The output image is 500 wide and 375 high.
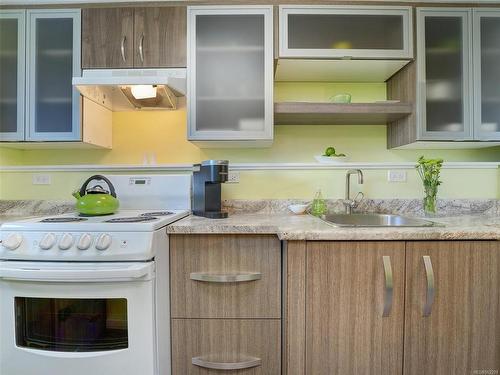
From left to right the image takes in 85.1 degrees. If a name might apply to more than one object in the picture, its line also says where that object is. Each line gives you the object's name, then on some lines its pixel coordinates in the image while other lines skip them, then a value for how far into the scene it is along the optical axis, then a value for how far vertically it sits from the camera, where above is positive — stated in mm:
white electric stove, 1113 -453
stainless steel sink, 1738 -191
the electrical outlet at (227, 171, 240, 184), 1864 +86
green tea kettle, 1434 -76
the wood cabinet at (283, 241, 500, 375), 1146 -505
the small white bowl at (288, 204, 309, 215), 1743 -122
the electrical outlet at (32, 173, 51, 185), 1885 +80
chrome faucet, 1743 -50
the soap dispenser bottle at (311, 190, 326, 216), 1764 -113
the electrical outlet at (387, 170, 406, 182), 1850 +99
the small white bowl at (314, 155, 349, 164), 1797 +202
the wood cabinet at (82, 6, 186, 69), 1614 +907
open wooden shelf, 1634 +483
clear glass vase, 1719 -72
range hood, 1441 +585
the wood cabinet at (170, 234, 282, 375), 1280 -539
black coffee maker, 1565 +10
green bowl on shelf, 1709 +575
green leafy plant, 1701 +55
